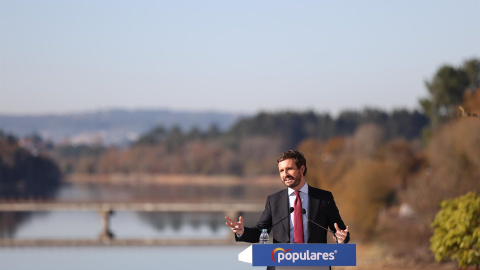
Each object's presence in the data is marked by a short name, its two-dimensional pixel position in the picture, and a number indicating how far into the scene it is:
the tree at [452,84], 78.88
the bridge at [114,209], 59.38
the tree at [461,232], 19.15
